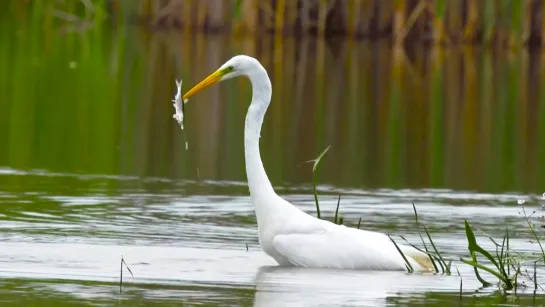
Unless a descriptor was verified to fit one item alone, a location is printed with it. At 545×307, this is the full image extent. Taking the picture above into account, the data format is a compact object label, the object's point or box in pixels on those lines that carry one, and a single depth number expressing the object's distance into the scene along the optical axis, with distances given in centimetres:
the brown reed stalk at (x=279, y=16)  6022
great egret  1939
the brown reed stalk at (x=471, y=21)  5628
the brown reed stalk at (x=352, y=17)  5944
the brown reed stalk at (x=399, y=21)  5703
